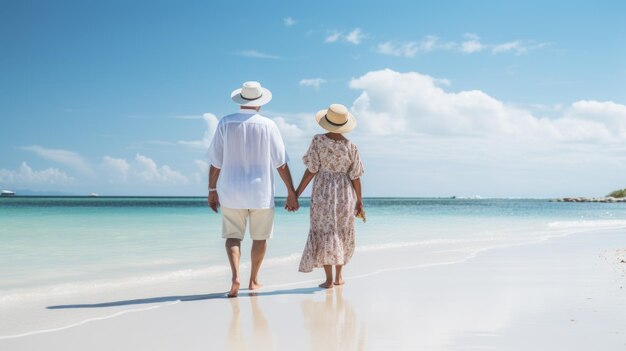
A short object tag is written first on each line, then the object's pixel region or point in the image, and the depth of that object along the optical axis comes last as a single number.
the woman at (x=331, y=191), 5.37
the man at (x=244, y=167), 4.94
